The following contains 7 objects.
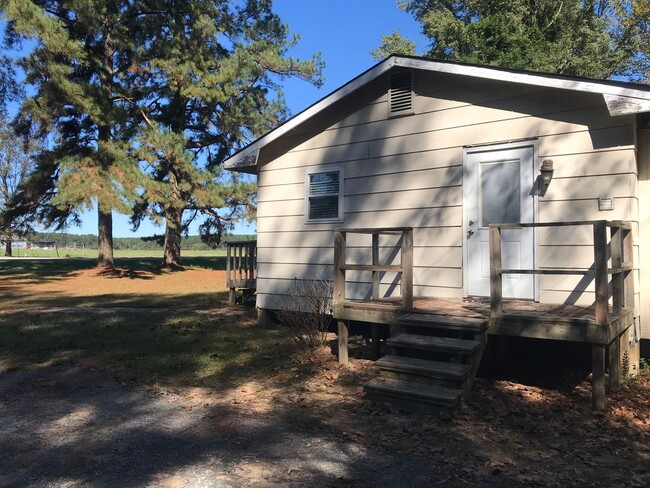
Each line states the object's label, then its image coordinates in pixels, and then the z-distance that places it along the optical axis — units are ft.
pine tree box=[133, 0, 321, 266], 64.08
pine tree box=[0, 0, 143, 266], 57.72
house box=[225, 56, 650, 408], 17.07
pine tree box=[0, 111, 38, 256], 126.11
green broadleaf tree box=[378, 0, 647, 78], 63.57
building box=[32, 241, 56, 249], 276.12
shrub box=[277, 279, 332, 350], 22.52
